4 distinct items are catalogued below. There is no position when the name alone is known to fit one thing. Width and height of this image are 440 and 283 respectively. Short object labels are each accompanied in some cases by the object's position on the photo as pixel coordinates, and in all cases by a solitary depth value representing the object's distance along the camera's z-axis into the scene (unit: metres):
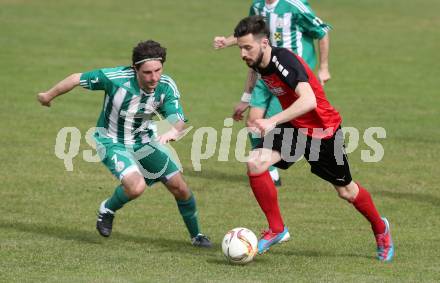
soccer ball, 17.69
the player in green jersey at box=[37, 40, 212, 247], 19.02
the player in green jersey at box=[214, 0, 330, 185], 25.48
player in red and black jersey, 17.84
